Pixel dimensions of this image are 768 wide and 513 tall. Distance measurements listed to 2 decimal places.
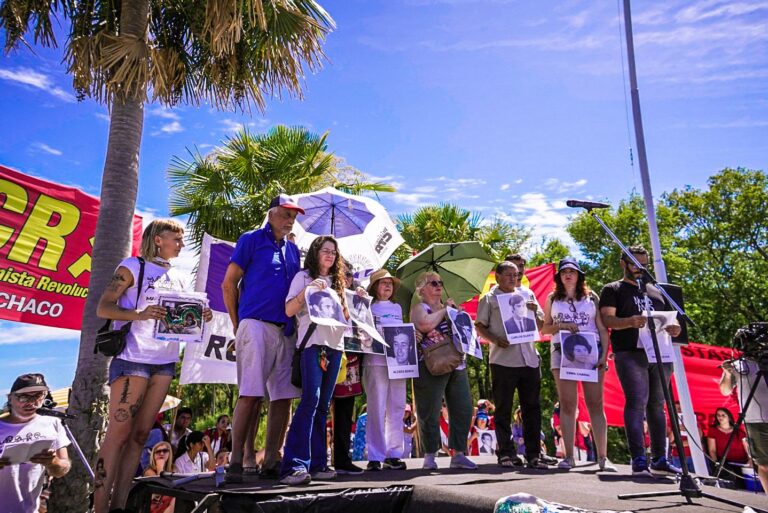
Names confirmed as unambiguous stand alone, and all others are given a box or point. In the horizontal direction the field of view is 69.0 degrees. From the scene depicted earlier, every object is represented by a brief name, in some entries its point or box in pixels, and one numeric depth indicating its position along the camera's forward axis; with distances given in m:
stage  3.22
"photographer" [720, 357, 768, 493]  4.43
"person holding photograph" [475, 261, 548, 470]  5.38
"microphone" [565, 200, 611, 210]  4.61
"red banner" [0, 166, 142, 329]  8.12
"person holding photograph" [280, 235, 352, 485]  3.89
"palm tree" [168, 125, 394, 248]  12.66
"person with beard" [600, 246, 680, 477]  4.97
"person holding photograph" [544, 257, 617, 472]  5.36
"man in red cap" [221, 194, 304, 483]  4.02
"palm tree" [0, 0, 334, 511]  5.55
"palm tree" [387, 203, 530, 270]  17.34
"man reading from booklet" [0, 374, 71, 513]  4.23
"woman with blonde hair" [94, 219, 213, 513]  3.70
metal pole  8.48
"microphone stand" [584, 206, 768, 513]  3.45
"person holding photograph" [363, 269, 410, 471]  4.99
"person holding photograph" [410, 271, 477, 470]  5.21
